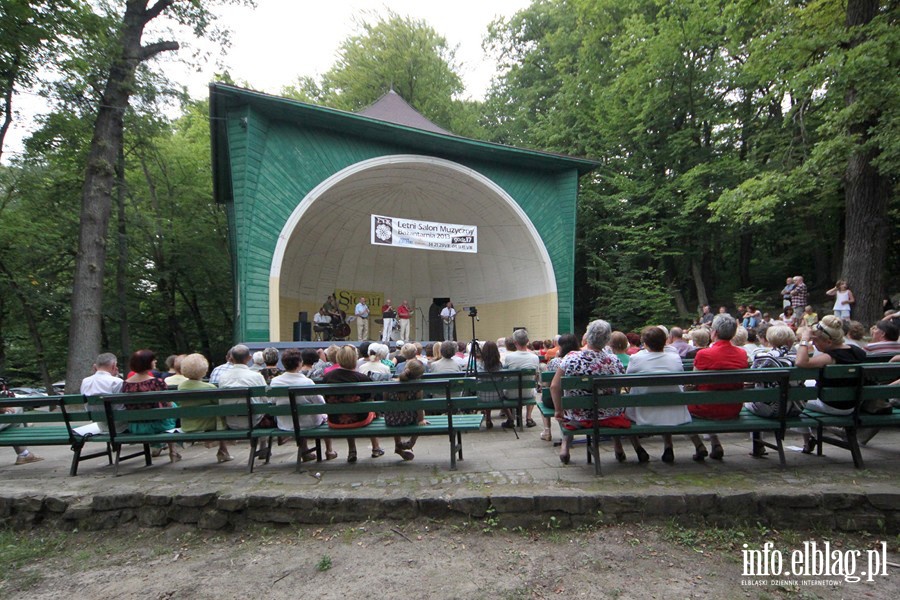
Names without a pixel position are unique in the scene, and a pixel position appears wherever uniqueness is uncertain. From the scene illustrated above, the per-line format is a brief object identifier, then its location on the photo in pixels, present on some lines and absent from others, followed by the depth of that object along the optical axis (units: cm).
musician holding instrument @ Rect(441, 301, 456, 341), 1577
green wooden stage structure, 1035
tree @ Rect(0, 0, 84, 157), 844
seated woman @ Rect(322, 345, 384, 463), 394
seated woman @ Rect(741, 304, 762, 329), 1115
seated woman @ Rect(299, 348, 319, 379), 534
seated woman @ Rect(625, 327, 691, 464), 365
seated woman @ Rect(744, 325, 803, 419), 357
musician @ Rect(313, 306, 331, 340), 1445
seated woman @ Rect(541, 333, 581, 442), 447
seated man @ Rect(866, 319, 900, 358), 411
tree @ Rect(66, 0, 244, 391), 989
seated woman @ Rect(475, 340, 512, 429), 507
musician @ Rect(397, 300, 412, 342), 1554
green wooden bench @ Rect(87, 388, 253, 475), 377
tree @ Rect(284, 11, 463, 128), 2419
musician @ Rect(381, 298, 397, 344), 1479
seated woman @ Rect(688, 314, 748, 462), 354
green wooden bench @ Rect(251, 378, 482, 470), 365
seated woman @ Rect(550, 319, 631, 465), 356
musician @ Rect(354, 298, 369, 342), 1532
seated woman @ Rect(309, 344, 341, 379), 547
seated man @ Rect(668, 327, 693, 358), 598
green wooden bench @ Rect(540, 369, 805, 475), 331
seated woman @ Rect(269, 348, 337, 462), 404
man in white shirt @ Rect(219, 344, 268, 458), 430
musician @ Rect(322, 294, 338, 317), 1501
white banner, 1221
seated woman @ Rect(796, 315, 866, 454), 358
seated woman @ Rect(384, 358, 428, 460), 381
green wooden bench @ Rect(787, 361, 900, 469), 334
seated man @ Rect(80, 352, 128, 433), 438
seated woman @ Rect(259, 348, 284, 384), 539
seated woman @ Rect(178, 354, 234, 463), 426
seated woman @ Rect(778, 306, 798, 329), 1073
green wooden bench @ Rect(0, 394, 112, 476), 406
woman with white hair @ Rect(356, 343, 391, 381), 518
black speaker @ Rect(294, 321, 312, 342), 1312
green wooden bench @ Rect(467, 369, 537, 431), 496
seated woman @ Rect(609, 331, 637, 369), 421
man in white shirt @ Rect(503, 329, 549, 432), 551
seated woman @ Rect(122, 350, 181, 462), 412
